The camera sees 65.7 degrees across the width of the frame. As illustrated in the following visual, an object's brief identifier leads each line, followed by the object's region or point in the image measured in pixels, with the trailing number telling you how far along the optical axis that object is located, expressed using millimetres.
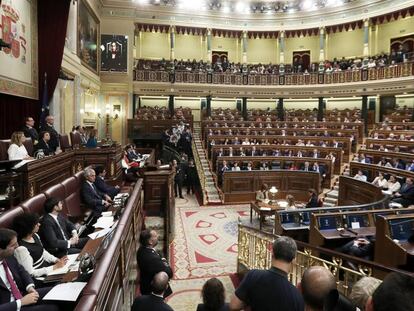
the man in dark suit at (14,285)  1968
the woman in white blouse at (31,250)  2389
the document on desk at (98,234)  3205
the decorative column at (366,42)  17484
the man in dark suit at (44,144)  5641
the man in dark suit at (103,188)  5160
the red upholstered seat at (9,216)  2549
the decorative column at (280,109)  19405
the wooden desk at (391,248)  4164
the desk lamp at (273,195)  9016
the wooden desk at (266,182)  11242
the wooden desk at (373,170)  8711
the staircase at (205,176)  11191
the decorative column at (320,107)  18703
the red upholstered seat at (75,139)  7490
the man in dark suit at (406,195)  7727
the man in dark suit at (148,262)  2932
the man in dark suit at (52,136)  6211
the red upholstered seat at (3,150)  5086
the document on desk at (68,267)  2562
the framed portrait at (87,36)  12367
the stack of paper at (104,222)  3684
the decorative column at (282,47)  19891
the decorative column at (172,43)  19422
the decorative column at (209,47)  19502
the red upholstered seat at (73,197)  4223
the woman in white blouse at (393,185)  8414
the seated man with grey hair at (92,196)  4516
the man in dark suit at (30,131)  5828
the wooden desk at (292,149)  12078
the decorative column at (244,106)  19578
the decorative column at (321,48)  19500
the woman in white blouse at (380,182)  8755
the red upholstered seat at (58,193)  3695
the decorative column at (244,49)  20447
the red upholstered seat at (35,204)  3035
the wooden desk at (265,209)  8367
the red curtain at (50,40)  7898
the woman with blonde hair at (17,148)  4648
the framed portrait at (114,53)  16250
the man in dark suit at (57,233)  3021
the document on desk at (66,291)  2012
